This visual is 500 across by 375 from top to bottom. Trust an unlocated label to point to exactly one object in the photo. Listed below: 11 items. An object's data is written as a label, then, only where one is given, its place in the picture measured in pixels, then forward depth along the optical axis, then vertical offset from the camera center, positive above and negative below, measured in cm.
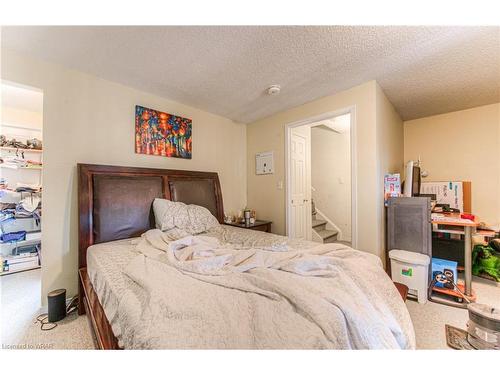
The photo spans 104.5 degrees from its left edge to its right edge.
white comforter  65 -47
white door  304 +2
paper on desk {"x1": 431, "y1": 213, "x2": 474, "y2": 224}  194 -32
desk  193 -63
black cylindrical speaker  165 -101
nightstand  281 -55
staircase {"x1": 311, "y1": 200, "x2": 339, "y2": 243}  372 -89
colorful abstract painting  236 +72
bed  66 -48
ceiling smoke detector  225 +117
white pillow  200 -31
